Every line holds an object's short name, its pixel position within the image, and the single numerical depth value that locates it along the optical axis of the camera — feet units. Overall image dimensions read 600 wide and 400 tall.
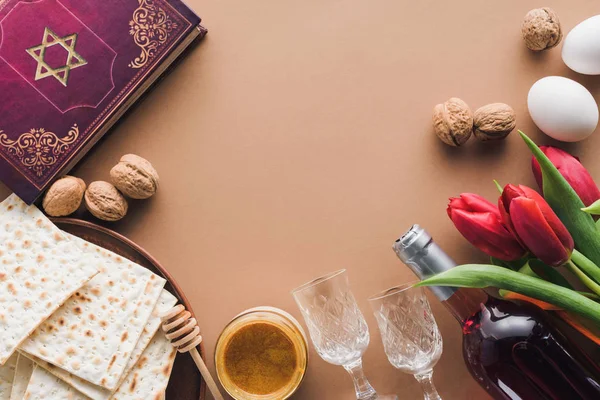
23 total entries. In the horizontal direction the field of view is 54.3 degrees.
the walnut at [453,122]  3.85
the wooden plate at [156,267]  3.86
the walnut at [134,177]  3.84
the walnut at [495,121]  3.83
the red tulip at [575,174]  3.64
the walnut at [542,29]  3.86
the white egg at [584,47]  3.72
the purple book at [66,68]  3.78
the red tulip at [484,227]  3.43
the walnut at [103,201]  3.86
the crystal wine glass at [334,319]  3.56
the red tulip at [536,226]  3.11
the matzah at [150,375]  3.70
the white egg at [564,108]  3.65
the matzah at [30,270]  3.63
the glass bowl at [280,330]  3.70
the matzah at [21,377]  3.68
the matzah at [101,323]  3.66
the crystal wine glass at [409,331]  3.46
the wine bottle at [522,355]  3.36
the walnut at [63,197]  3.81
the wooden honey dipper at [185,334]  3.63
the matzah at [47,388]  3.64
